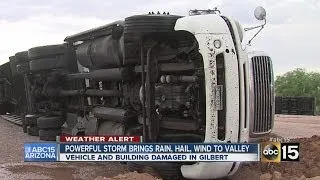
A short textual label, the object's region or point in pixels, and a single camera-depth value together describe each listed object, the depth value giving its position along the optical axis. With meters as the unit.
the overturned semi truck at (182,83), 4.16
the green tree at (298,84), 42.11
